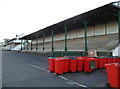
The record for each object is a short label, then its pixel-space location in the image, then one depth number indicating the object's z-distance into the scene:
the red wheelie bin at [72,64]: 7.91
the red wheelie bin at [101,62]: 9.56
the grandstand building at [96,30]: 17.04
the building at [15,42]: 87.88
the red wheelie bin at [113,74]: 4.52
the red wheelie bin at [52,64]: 8.04
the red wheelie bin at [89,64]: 8.05
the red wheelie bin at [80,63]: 8.17
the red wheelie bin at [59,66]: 7.31
